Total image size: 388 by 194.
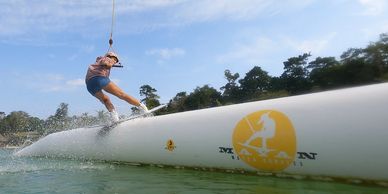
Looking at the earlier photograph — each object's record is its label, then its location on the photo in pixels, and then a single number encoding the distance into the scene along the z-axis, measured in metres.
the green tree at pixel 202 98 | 37.28
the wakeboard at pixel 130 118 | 8.39
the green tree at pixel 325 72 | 31.89
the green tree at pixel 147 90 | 55.72
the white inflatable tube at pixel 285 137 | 4.55
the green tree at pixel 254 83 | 43.38
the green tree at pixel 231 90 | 43.53
